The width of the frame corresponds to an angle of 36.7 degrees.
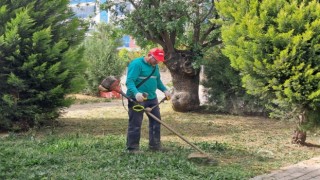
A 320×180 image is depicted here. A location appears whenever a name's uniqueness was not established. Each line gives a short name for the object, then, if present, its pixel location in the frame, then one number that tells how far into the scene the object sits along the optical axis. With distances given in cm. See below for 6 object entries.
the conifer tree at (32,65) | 927
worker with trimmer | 714
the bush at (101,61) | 1981
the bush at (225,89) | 1266
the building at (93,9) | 1346
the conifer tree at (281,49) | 742
